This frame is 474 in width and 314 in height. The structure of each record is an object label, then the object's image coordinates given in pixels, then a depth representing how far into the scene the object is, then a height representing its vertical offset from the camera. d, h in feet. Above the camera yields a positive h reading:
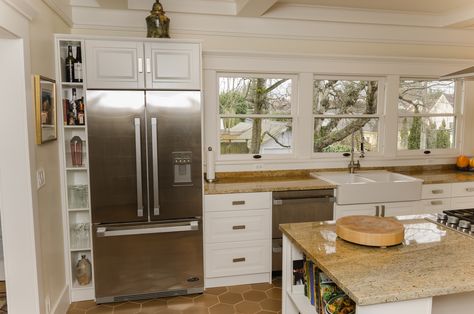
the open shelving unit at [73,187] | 9.89 -1.74
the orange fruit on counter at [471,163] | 14.21 -1.40
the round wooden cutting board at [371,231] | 5.99 -1.74
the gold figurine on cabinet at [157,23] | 10.34 +2.92
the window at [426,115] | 14.30 +0.48
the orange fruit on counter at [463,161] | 14.28 -1.33
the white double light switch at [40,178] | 8.16 -1.19
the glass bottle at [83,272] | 10.60 -4.22
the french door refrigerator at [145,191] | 9.86 -1.81
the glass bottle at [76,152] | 10.37 -0.74
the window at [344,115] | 13.51 +0.44
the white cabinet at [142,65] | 9.69 +1.66
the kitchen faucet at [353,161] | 13.39 -1.28
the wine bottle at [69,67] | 10.11 +1.62
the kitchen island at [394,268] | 4.64 -2.04
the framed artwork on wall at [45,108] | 8.05 +0.41
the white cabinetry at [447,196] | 12.35 -2.37
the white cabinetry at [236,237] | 10.89 -3.35
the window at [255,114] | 12.75 +0.44
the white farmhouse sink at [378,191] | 11.39 -2.03
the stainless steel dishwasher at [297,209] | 11.17 -2.53
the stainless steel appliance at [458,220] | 7.01 -1.89
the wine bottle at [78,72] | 10.06 +1.48
